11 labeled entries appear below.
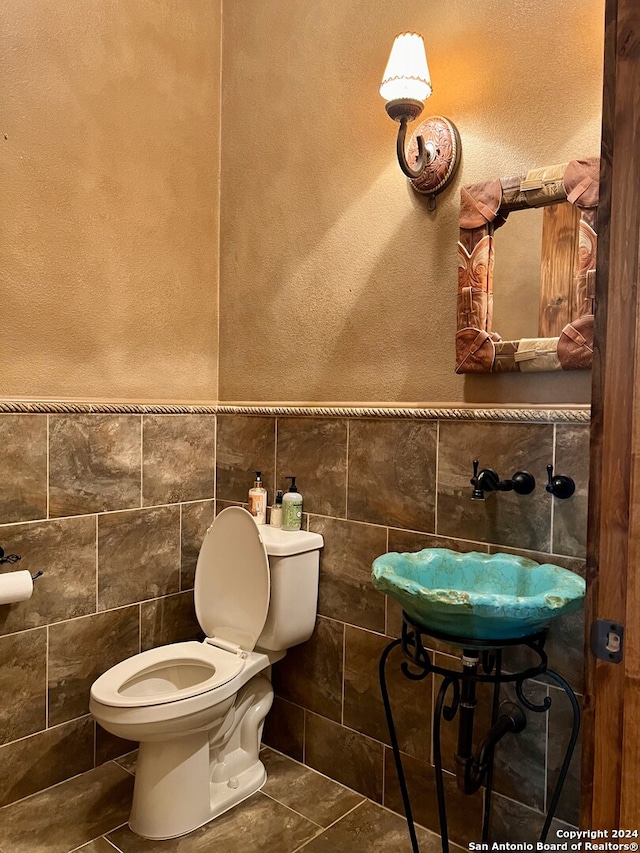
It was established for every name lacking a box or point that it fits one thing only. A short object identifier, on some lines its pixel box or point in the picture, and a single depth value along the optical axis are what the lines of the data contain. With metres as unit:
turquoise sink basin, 1.28
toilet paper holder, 1.88
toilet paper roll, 1.80
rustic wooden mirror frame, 1.56
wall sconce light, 1.72
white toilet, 1.75
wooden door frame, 0.84
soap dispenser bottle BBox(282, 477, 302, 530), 2.19
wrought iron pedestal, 1.38
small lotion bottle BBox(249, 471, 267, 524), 2.26
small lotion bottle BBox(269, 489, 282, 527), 2.23
